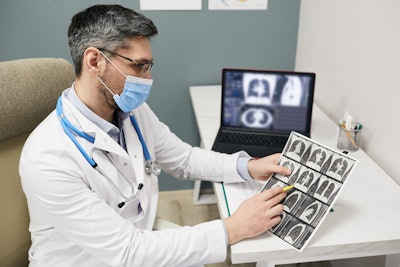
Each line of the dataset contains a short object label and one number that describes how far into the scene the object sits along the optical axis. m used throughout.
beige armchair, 1.04
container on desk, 1.43
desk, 0.98
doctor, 0.95
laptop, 1.51
